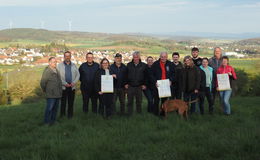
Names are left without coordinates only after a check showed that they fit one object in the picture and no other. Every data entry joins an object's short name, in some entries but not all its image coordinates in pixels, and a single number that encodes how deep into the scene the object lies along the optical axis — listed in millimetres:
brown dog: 7848
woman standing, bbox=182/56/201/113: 8305
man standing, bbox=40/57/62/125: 7816
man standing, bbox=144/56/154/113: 8937
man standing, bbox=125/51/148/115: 8641
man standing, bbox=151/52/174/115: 8406
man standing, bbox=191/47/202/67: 8785
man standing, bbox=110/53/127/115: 8695
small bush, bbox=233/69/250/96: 42219
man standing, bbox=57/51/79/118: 8461
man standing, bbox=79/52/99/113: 8836
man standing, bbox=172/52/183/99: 8484
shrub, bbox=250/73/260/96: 41478
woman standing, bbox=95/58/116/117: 8539
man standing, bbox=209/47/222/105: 8898
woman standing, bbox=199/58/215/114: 8719
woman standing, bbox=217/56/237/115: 8848
